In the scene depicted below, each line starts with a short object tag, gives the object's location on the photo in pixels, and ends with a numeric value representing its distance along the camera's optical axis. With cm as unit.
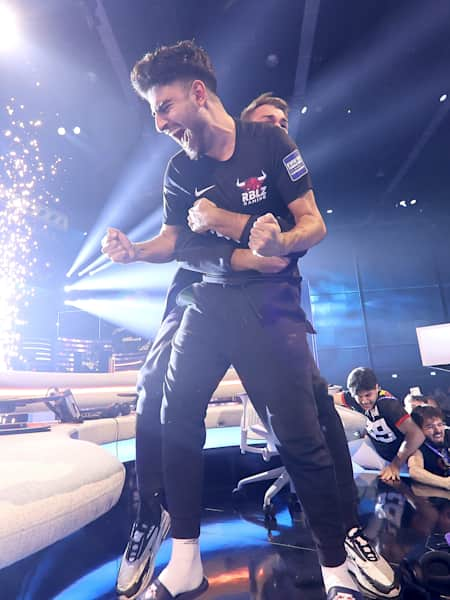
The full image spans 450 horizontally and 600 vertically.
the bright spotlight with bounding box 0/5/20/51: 360
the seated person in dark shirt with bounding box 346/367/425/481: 244
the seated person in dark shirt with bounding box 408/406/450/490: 242
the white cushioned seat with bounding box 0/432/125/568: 80
